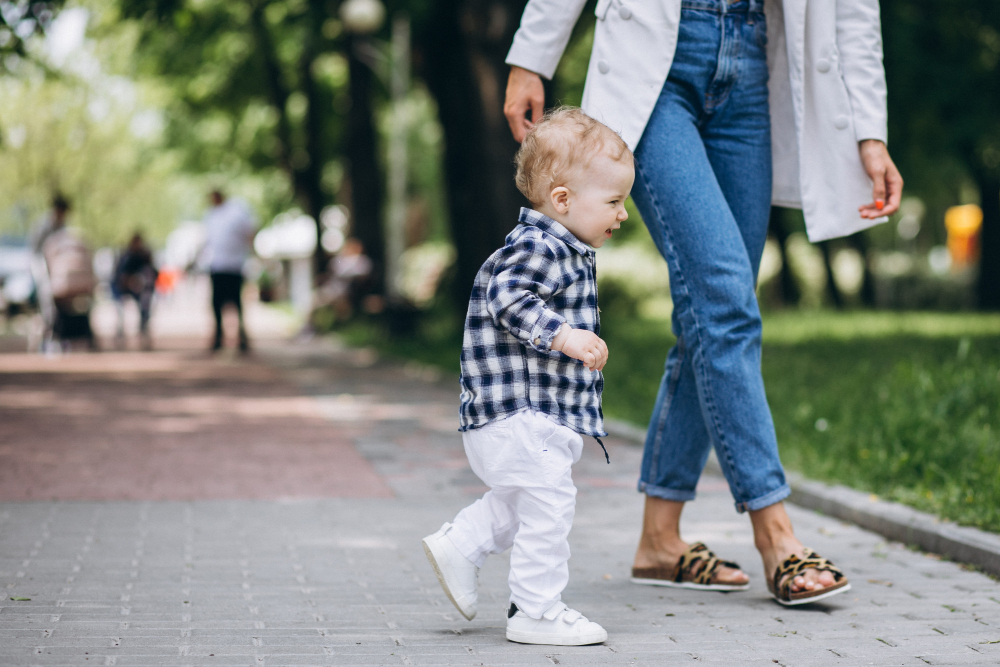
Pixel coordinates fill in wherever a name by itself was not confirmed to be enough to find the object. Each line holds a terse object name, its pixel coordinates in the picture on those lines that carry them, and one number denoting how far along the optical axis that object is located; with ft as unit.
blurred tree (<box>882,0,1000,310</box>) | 44.65
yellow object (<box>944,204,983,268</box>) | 138.92
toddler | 9.69
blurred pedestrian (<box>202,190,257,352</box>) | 48.01
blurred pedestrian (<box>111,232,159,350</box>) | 63.92
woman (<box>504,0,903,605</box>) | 11.28
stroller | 48.91
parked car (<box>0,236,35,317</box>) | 83.61
